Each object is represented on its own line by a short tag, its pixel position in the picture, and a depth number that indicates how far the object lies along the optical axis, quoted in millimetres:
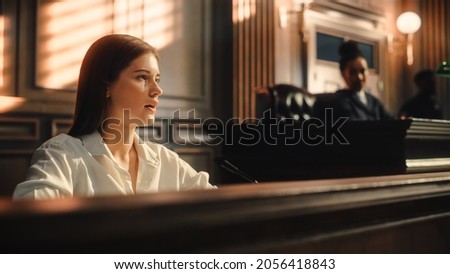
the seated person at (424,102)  5051
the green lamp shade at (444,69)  3074
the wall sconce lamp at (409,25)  5703
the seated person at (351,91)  3619
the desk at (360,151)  2184
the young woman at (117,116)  1605
